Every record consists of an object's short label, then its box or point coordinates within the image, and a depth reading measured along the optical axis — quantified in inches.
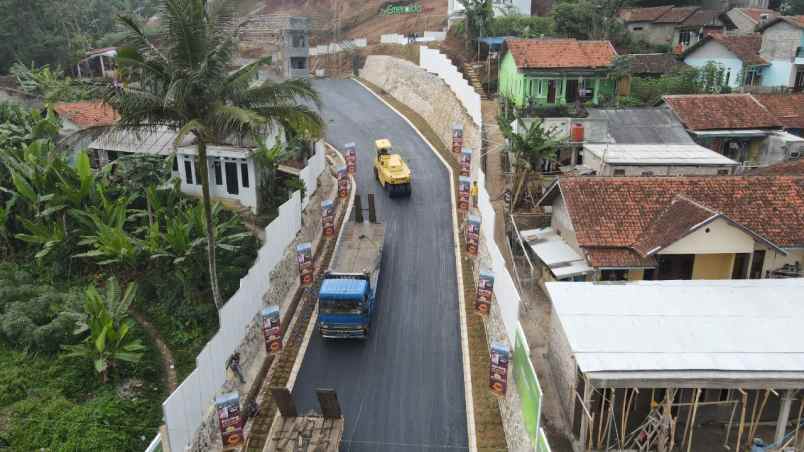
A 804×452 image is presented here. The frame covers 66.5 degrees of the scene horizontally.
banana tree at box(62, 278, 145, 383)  751.1
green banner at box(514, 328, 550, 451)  628.4
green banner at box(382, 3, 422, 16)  3459.6
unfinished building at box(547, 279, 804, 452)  676.1
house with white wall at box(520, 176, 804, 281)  923.4
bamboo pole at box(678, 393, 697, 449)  702.8
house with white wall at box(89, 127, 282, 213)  1189.7
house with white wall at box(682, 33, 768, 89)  1850.4
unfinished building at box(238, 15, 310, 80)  2659.9
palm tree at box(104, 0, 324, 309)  729.6
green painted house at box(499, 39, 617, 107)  1673.2
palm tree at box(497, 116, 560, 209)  1236.5
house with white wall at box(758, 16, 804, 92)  1800.0
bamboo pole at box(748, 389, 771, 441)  677.7
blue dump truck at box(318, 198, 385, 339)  923.4
